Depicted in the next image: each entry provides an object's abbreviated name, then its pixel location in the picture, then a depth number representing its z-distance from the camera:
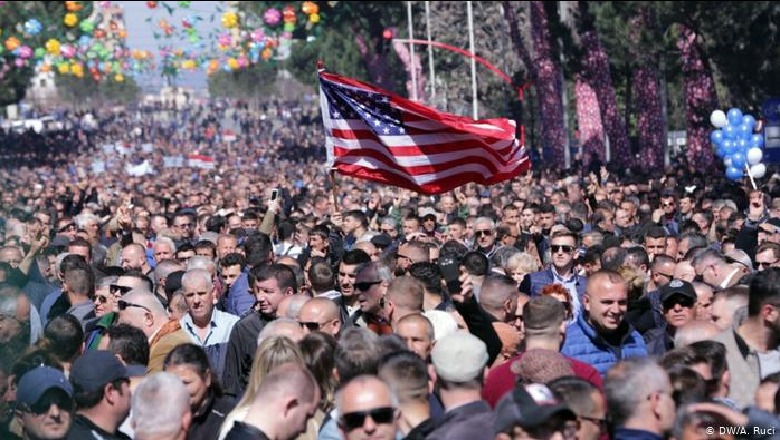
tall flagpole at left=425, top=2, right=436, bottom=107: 63.25
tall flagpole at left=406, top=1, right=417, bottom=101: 68.70
